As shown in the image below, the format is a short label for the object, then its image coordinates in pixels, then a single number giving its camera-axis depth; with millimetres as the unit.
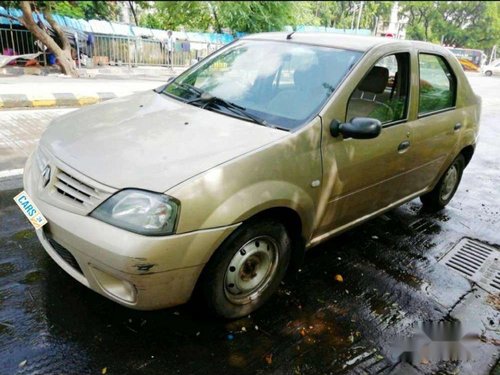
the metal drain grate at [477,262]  3436
